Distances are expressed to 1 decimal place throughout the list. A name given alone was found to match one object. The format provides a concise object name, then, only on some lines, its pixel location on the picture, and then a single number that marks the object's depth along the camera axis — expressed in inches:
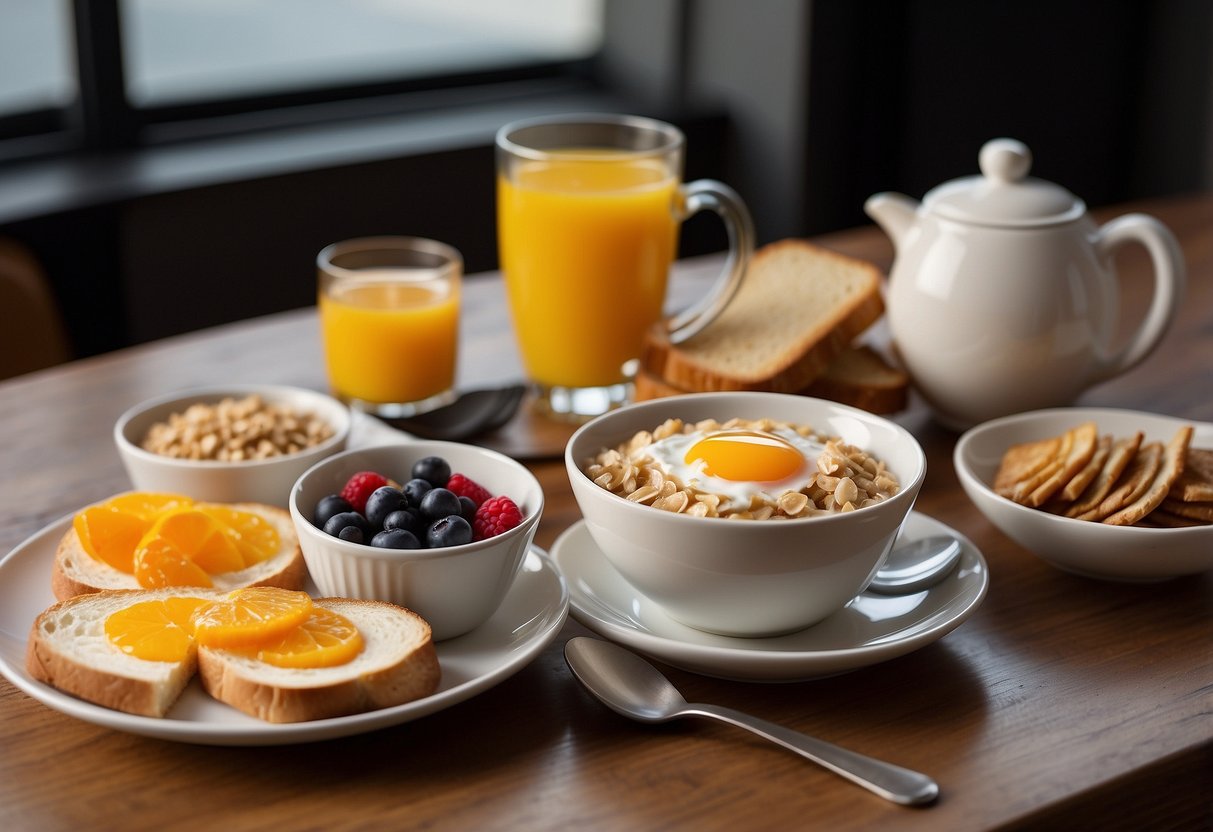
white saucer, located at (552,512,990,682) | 33.8
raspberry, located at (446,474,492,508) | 39.2
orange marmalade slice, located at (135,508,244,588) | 37.9
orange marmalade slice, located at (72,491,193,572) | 39.2
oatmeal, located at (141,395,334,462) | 46.4
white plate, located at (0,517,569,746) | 30.6
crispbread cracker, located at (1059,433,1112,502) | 41.5
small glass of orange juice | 56.7
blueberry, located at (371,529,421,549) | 35.8
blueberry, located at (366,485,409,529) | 36.9
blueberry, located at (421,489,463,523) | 36.9
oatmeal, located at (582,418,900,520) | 35.6
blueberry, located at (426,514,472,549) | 35.9
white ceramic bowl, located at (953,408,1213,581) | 39.2
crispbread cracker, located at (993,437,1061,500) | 43.6
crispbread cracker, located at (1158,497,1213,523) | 40.2
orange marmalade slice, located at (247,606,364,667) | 32.4
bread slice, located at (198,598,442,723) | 31.1
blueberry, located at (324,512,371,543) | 36.3
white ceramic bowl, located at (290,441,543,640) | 35.2
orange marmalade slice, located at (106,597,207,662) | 32.7
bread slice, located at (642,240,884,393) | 54.7
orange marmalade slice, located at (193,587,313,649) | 32.8
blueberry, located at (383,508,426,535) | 36.4
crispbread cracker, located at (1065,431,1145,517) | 41.5
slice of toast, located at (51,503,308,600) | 38.0
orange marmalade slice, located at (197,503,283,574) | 39.9
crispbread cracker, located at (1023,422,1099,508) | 41.8
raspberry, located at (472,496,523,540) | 36.9
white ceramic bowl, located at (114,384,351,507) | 44.4
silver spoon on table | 30.3
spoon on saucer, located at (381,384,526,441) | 53.5
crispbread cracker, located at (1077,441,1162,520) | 40.8
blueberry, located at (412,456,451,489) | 39.5
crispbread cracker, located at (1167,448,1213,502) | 40.2
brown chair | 78.1
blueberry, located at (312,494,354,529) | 37.3
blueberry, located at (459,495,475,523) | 37.6
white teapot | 50.7
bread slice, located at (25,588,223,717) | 31.4
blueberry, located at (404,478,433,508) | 37.9
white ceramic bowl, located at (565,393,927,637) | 33.7
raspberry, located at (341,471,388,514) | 38.2
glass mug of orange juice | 57.0
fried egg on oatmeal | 36.4
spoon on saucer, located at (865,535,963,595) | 39.1
